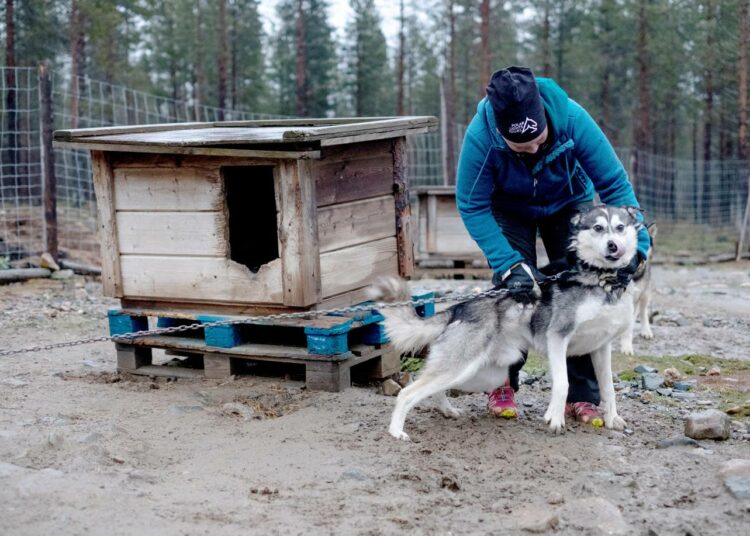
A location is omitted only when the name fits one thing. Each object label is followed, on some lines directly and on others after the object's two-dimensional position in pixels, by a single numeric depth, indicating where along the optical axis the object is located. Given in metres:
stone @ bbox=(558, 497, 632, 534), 3.12
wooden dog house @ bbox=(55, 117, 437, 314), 4.96
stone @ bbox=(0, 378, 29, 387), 5.21
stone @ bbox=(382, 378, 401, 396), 5.29
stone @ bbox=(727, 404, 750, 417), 4.82
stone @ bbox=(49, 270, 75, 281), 10.04
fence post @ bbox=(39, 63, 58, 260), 9.91
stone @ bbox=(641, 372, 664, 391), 5.52
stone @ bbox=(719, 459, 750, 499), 3.46
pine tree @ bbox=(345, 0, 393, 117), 39.00
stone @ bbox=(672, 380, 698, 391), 5.52
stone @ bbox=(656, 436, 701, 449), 4.18
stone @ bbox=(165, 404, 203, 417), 4.63
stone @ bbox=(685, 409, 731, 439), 4.25
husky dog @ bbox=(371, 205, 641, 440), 4.30
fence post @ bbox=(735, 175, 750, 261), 16.17
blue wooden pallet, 4.96
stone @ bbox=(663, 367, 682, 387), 5.78
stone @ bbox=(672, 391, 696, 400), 5.28
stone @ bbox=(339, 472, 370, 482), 3.68
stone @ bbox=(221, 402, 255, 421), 4.64
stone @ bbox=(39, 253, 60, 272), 10.17
